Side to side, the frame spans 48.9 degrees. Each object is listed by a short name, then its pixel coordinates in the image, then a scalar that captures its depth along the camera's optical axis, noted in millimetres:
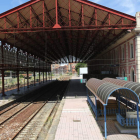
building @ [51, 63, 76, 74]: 190750
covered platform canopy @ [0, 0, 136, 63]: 18375
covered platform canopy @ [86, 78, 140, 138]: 8281
